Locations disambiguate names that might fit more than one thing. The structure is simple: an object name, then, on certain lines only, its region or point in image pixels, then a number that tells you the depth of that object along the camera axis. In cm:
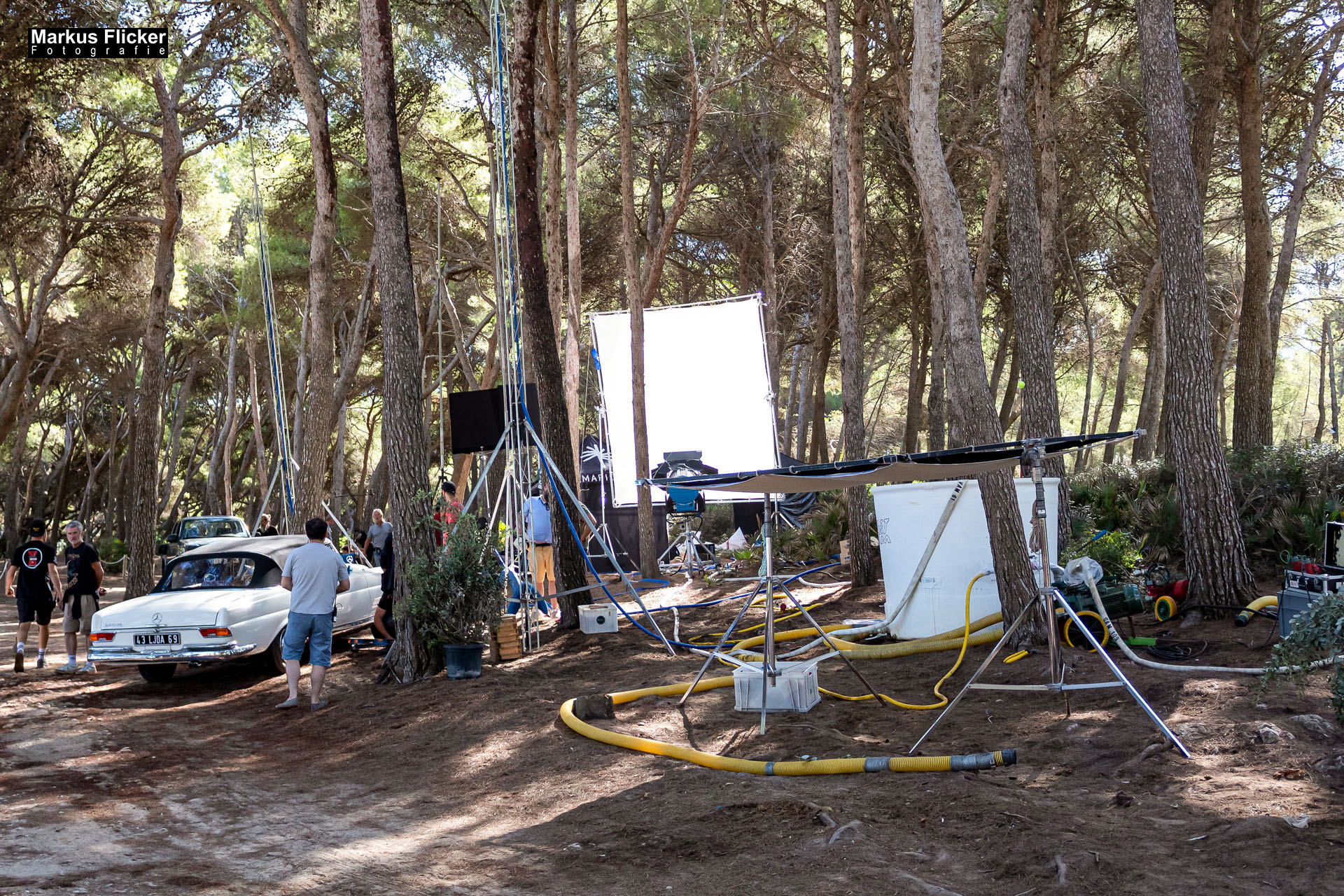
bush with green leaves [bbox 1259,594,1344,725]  449
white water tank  962
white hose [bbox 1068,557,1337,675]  698
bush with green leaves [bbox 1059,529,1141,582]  1035
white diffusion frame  1908
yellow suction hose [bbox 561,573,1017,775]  553
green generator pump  837
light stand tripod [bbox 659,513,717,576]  1811
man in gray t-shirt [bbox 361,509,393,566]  1388
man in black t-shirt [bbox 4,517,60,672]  1069
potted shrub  923
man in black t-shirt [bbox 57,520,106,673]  1132
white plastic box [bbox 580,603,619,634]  1120
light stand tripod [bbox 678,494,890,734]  670
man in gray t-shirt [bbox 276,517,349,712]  868
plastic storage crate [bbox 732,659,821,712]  732
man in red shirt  995
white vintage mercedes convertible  944
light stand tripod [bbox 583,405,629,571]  1889
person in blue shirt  1179
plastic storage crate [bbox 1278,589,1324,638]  736
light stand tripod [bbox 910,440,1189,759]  574
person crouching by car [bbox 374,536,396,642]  1077
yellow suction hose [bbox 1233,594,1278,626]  844
